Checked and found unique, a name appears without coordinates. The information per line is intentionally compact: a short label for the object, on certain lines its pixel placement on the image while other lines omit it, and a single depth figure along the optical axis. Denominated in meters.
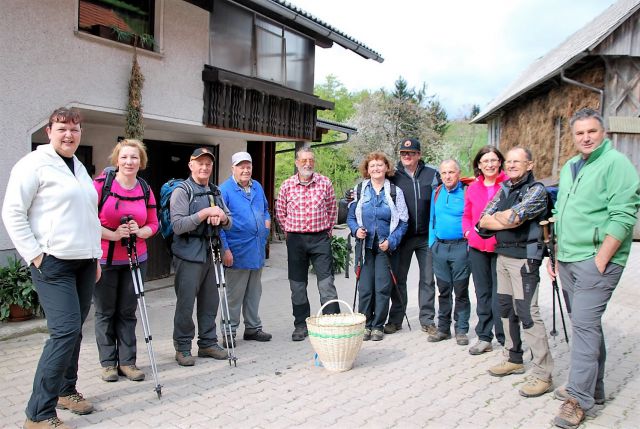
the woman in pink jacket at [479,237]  4.96
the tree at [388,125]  31.37
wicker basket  4.62
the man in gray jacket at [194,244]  4.75
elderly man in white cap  5.45
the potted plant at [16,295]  5.60
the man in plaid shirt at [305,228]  5.68
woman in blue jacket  5.66
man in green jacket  3.55
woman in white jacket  3.29
